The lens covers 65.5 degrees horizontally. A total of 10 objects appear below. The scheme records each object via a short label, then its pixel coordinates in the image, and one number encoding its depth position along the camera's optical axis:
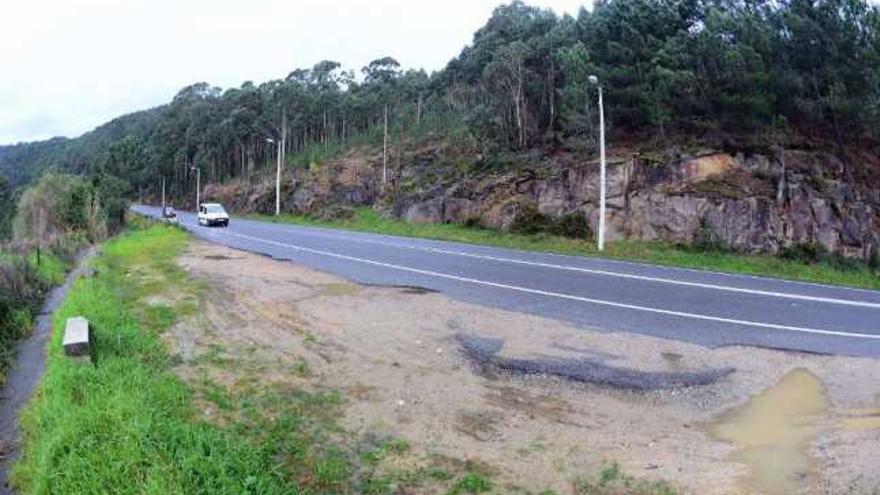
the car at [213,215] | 41.62
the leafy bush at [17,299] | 13.50
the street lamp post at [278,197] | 56.08
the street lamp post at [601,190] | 22.88
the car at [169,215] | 47.19
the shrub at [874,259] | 23.20
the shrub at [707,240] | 23.31
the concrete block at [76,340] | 9.30
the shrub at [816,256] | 22.64
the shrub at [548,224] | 26.58
